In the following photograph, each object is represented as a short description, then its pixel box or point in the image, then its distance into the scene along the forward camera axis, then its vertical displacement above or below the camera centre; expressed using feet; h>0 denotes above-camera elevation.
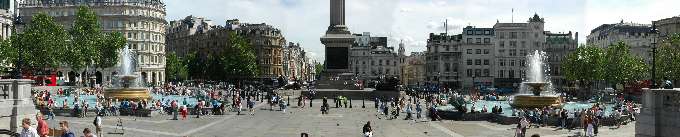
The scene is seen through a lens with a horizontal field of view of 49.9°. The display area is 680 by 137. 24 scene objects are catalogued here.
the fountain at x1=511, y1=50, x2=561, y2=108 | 163.94 -6.40
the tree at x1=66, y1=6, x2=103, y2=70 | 290.97 +12.77
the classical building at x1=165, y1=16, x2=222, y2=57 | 520.67 +26.20
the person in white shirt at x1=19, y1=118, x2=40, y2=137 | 57.23 -4.67
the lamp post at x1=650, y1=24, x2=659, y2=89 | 82.90 +1.95
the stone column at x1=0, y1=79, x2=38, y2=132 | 77.46 -3.53
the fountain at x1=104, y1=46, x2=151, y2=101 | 201.98 -5.72
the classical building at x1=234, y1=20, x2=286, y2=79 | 501.56 +17.88
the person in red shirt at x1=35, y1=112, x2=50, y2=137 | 68.61 -5.43
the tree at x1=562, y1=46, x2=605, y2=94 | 307.17 +2.58
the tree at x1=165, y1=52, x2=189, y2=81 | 481.46 +1.82
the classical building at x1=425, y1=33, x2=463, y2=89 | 445.37 +6.20
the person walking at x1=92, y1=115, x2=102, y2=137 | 104.37 -7.78
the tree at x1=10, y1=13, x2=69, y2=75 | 275.80 +9.71
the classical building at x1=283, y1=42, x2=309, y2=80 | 574.97 +7.44
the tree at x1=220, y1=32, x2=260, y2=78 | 390.42 +6.33
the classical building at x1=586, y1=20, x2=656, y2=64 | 431.84 +21.50
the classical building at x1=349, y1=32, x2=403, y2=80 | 567.59 +7.79
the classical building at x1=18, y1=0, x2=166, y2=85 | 407.64 +28.72
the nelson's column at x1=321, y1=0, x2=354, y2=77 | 262.67 +10.58
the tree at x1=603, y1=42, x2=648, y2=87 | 304.09 +2.10
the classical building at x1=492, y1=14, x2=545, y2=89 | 415.64 +13.78
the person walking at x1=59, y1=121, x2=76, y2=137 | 62.49 -5.27
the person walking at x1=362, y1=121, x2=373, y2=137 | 97.30 -8.07
